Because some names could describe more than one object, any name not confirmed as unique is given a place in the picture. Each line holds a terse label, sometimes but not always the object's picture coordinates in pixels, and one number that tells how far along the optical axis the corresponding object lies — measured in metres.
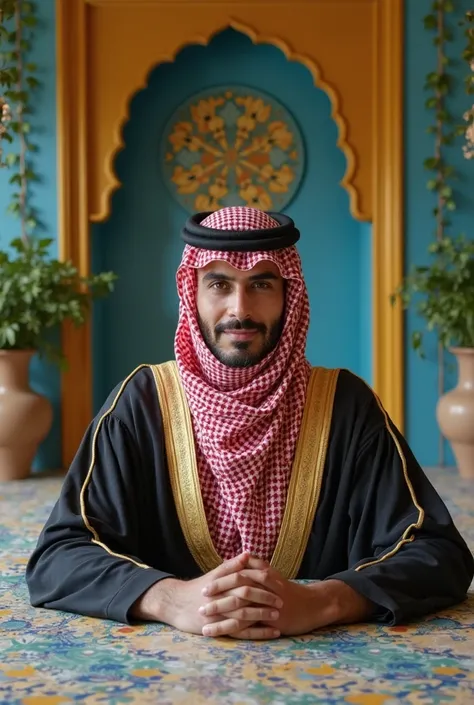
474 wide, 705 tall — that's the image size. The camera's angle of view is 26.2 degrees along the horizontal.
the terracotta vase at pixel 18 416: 4.69
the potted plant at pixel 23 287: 4.70
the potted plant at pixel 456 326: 4.71
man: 1.96
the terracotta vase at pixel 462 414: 4.71
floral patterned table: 1.45
